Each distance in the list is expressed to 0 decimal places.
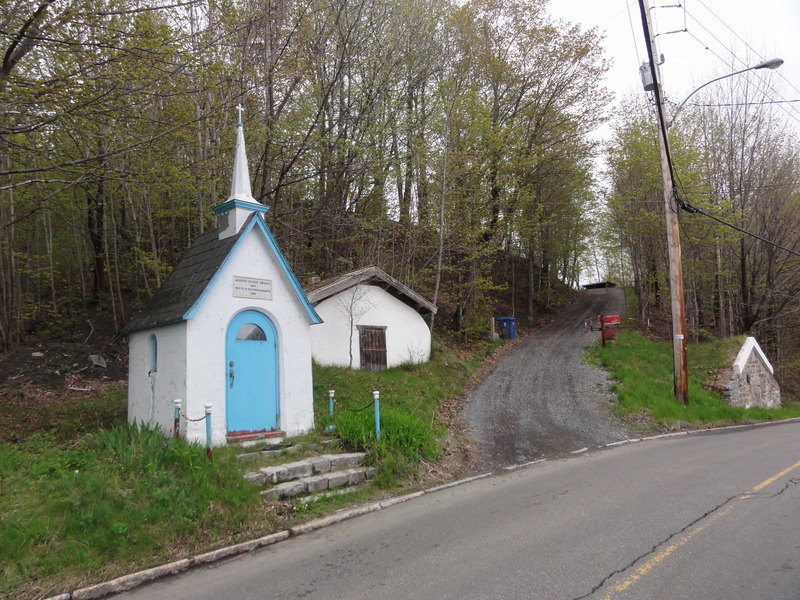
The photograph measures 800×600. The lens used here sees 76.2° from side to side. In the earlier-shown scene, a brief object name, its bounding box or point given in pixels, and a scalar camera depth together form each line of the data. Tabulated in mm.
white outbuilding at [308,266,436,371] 14898
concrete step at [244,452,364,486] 7184
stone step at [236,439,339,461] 7824
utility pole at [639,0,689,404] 13727
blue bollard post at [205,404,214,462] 7191
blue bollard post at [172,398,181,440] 7612
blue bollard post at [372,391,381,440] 8691
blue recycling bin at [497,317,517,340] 24962
